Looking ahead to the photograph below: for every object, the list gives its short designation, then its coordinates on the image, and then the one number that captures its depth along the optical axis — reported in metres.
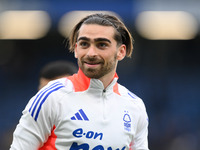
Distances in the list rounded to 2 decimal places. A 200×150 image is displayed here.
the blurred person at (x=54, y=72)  10.14
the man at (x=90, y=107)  6.19
